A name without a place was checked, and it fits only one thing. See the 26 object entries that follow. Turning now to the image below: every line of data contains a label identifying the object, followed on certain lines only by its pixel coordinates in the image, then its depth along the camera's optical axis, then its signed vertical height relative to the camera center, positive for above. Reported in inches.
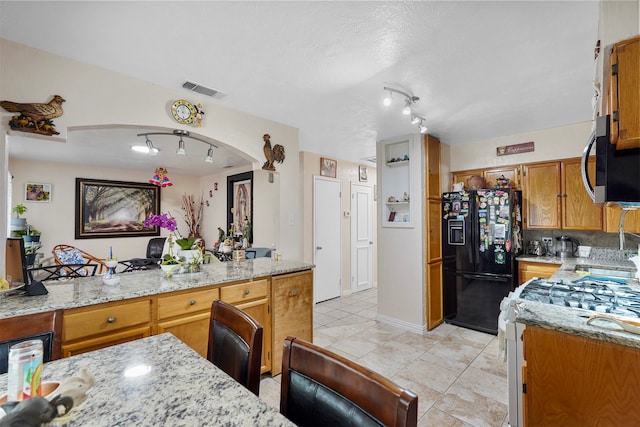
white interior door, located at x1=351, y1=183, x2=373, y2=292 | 203.8 -14.1
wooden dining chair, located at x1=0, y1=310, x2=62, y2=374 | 51.9 -21.0
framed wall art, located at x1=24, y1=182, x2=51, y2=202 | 194.5 +19.8
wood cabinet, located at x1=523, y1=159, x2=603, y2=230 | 125.0 +7.7
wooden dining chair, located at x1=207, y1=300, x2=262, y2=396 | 38.2 -18.6
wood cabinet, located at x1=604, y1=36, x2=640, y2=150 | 39.1 +17.2
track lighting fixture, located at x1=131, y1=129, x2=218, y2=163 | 95.2 +31.2
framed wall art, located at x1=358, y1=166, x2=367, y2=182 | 211.9 +33.2
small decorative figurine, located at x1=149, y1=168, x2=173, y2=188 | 125.0 +18.3
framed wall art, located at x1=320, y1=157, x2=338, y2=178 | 183.5 +33.3
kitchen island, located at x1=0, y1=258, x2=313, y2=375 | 60.1 -21.3
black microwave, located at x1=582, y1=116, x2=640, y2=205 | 41.2 +6.7
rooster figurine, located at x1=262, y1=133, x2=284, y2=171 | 115.9 +26.8
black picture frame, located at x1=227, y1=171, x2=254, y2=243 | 203.0 +14.6
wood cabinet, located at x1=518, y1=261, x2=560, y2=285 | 122.1 -23.5
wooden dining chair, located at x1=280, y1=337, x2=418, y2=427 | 24.4 -17.0
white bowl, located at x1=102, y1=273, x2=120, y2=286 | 71.3 -14.9
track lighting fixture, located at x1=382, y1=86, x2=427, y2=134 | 90.7 +40.3
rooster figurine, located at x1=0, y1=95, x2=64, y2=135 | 67.2 +25.8
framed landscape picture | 215.8 +10.0
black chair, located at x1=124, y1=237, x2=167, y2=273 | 184.7 -27.5
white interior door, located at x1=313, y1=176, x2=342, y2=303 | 179.2 -12.2
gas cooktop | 53.0 -17.1
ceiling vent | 87.4 +41.2
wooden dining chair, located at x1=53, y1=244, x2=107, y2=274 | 185.1 -23.9
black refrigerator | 129.2 -16.9
